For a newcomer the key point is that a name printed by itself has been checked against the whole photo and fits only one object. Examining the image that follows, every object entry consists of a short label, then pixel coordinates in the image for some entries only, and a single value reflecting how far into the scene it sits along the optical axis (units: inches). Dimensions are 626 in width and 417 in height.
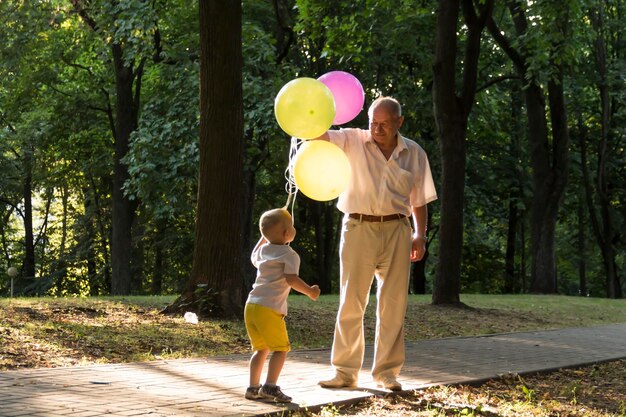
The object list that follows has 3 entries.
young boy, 266.7
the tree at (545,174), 1085.1
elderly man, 294.5
